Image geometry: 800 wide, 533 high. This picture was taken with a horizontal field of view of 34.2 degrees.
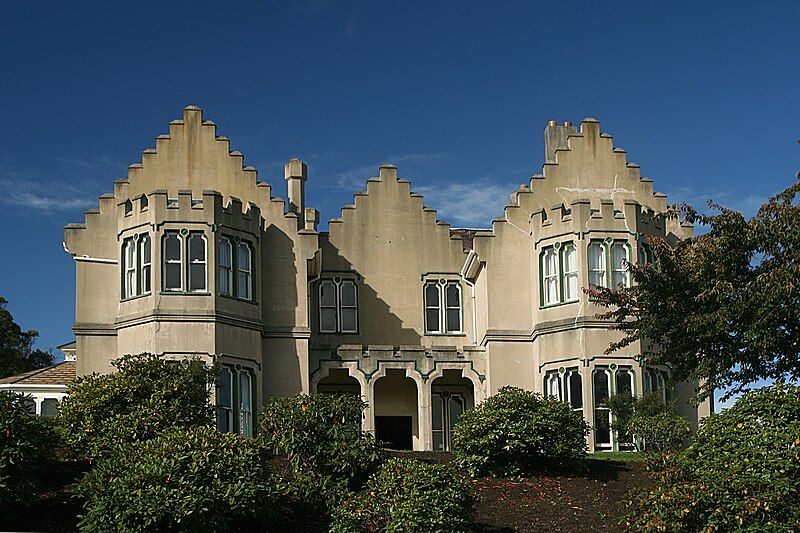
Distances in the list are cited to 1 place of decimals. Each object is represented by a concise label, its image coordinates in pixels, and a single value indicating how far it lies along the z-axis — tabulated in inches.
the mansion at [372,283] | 1443.2
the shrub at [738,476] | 849.5
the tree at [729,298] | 1105.4
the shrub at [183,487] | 861.2
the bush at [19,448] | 906.7
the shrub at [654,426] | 1181.7
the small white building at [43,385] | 1728.6
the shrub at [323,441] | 1008.2
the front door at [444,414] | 1643.7
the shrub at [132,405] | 1052.5
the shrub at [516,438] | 1080.2
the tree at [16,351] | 2289.7
